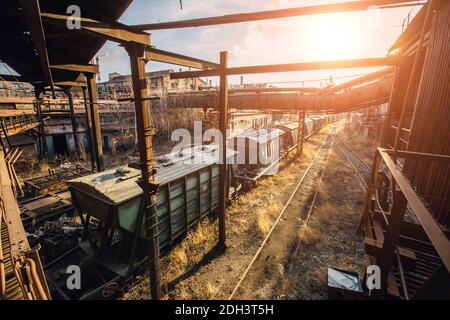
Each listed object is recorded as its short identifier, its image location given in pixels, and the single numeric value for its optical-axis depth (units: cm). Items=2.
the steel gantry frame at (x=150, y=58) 359
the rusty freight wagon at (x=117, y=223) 547
